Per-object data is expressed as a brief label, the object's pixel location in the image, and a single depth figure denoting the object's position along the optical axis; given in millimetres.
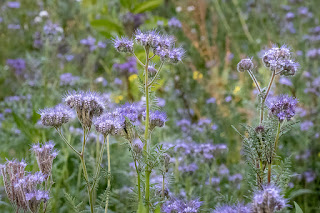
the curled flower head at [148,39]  1177
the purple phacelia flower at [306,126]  1738
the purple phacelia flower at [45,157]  1173
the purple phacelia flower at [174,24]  2063
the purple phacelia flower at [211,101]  2027
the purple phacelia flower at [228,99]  1964
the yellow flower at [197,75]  2191
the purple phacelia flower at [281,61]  1209
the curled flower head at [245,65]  1232
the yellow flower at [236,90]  2043
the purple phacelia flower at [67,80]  1881
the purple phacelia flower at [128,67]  2090
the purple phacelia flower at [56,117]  1173
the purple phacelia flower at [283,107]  1185
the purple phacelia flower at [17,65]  2299
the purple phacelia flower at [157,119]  1199
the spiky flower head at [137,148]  1181
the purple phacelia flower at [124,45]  1187
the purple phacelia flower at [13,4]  2969
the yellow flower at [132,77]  2111
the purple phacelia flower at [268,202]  1058
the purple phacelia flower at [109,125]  1166
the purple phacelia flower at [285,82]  1811
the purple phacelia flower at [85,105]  1170
